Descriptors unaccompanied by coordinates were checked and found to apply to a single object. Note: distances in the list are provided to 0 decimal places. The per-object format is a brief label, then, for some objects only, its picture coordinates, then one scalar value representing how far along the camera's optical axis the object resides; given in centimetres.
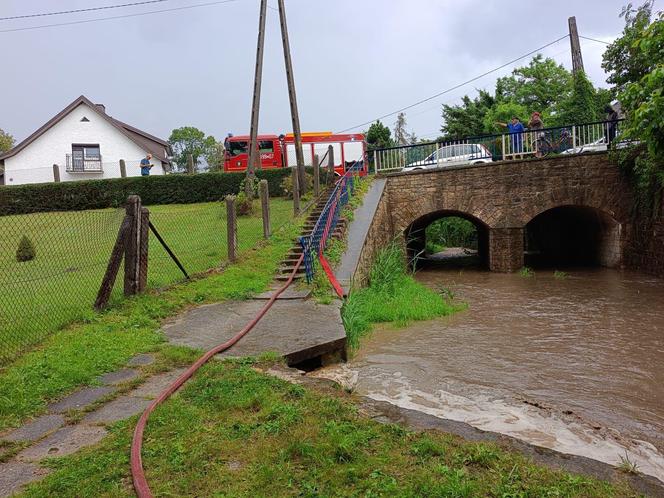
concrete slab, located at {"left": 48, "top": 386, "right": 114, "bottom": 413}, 442
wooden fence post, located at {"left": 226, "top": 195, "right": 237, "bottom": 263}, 1087
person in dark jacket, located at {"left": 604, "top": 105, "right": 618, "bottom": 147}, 1733
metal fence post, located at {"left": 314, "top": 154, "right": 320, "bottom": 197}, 1791
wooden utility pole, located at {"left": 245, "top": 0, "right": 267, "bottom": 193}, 1808
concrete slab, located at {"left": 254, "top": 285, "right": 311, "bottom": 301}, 909
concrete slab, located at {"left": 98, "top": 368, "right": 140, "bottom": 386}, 500
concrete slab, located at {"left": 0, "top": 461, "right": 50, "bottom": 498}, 313
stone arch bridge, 1733
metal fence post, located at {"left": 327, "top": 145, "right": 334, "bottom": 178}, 2030
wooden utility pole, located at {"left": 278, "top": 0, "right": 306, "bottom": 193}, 1903
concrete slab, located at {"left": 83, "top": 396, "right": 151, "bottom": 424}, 417
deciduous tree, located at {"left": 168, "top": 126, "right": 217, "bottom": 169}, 7706
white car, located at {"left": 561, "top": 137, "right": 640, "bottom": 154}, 1756
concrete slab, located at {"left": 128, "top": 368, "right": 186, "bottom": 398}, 469
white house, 3147
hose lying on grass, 303
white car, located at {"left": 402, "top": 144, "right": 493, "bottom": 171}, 1953
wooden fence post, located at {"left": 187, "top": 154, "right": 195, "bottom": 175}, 2535
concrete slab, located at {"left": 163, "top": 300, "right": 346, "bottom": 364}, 625
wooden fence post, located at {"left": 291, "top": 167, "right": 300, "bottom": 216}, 1540
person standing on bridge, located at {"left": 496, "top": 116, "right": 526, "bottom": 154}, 1812
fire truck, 2477
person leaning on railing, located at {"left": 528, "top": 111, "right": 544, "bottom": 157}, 1808
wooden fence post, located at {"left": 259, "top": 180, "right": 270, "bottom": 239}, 1285
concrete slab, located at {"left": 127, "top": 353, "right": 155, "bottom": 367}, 553
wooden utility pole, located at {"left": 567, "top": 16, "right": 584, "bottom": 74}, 2530
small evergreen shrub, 1215
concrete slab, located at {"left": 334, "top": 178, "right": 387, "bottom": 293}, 1109
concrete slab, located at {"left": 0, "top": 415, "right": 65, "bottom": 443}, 387
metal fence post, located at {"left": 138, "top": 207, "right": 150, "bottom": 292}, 802
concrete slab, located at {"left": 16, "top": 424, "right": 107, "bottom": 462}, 359
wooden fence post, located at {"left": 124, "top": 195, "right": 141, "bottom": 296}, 781
